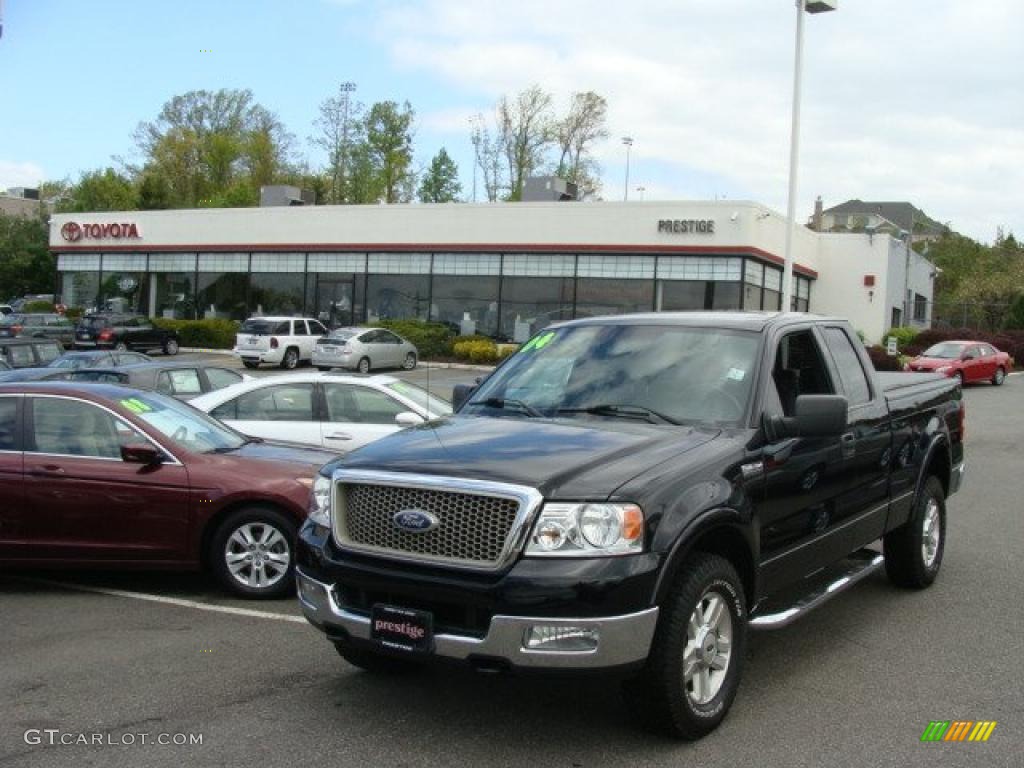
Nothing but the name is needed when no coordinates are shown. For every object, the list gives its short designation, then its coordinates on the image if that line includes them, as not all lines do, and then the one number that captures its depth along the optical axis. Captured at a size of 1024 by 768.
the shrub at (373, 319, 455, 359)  37.53
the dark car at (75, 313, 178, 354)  36.53
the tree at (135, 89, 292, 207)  76.50
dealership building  35.19
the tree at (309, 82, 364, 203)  72.81
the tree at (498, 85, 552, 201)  71.19
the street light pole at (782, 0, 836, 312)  23.31
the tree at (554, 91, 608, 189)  72.19
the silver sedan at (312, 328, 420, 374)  32.47
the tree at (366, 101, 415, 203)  71.06
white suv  33.62
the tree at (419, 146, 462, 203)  74.19
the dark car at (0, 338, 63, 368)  19.81
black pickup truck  4.02
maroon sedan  6.90
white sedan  10.20
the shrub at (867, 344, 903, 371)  31.06
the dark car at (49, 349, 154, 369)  18.27
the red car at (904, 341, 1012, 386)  30.25
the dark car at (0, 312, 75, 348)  35.12
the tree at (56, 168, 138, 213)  75.26
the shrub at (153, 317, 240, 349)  42.44
